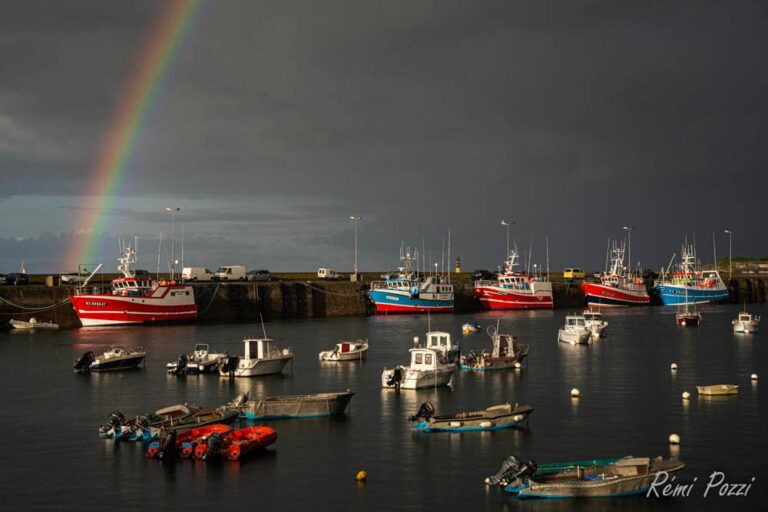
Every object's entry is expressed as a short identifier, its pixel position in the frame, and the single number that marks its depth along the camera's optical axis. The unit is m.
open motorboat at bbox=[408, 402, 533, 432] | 42.72
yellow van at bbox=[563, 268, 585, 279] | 194.10
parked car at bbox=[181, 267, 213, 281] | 138.88
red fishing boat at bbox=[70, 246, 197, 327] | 110.69
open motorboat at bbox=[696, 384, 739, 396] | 54.84
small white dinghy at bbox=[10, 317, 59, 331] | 108.94
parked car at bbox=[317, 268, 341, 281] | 157.25
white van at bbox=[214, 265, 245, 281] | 142.62
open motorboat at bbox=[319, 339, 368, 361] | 74.94
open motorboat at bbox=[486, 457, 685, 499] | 31.48
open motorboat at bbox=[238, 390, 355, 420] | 45.97
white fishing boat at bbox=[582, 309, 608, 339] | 96.82
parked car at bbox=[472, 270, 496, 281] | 174.70
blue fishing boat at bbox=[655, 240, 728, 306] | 173.75
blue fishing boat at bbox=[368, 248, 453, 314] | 141.62
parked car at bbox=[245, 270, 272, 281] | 145.75
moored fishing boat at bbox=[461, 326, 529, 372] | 68.06
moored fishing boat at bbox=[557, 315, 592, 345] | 90.12
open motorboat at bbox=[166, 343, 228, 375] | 67.00
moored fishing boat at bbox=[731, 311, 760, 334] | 104.44
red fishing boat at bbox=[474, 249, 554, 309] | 156.00
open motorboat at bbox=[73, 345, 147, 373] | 69.75
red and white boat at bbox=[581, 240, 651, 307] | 165.38
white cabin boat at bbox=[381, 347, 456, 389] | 56.72
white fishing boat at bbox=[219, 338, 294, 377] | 64.38
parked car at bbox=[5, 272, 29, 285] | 122.31
